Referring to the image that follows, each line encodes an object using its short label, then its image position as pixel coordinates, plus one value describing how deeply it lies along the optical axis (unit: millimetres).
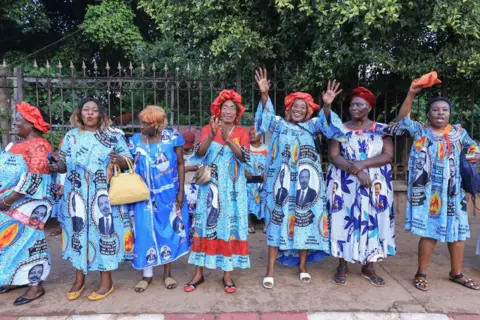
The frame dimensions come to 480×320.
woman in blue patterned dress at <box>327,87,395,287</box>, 3484
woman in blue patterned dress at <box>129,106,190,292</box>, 3395
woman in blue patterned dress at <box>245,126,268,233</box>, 5082
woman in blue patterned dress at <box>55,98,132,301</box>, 3199
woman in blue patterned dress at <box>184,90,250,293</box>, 3369
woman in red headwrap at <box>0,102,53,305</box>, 3205
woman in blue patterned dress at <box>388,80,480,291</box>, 3406
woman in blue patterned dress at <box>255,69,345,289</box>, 3510
